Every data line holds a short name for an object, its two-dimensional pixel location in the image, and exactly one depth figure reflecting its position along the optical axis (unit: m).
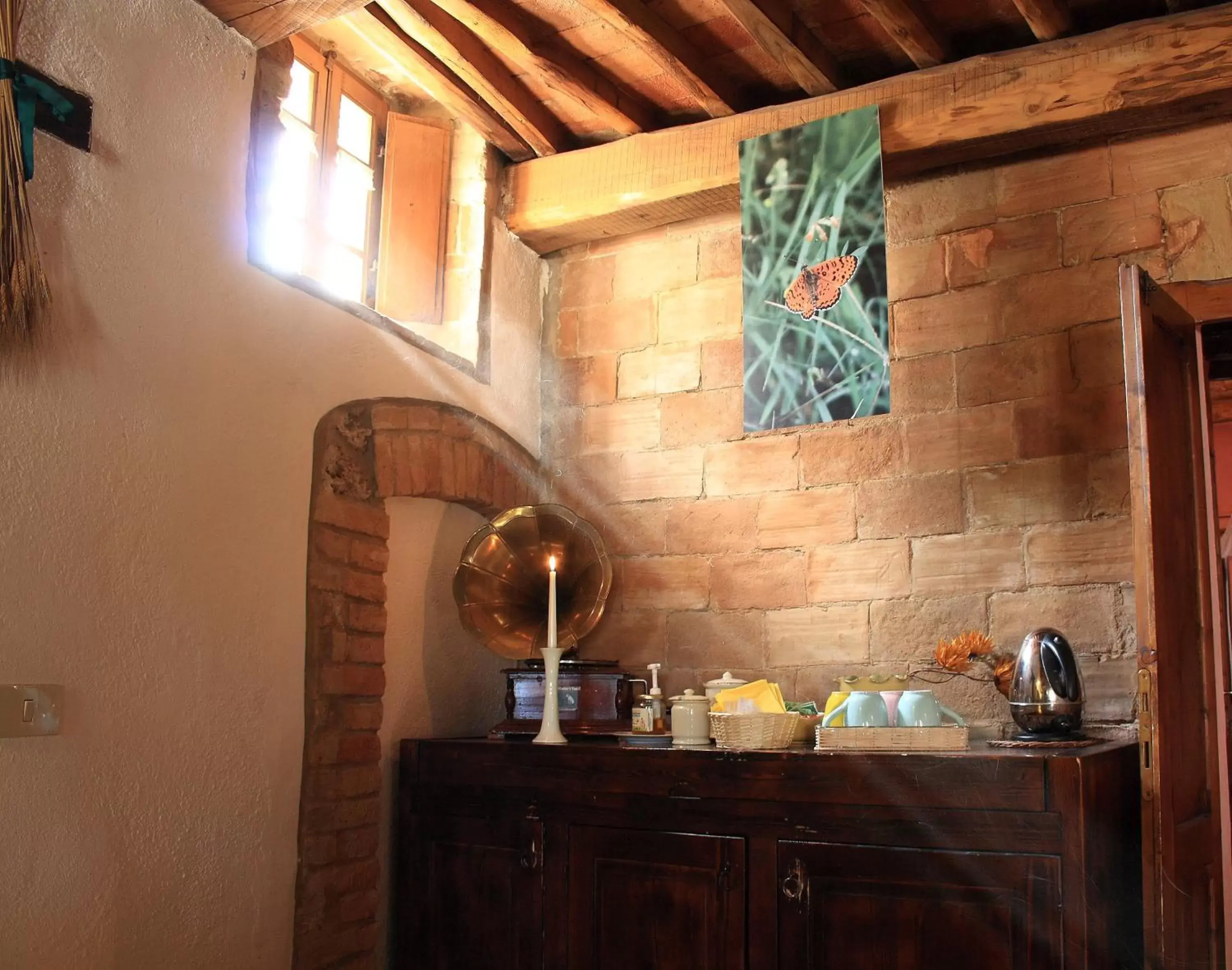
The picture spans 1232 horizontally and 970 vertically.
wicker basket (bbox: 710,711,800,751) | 3.01
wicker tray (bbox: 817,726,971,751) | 2.89
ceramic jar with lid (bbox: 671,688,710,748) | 3.18
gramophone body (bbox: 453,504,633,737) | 3.63
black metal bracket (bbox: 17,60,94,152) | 2.55
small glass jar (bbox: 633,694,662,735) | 3.32
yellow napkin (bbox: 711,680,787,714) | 3.22
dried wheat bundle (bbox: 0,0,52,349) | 2.41
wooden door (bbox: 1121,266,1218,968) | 2.71
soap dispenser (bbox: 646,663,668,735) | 3.34
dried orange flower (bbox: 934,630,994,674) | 3.43
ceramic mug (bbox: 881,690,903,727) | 3.04
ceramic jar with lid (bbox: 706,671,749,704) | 3.48
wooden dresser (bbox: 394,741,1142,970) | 2.56
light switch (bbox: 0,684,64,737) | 2.37
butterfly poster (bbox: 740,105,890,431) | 3.55
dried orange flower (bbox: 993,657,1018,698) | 3.39
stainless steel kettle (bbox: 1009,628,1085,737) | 2.94
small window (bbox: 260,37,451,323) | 3.64
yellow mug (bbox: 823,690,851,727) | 3.19
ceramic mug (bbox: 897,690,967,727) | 2.95
